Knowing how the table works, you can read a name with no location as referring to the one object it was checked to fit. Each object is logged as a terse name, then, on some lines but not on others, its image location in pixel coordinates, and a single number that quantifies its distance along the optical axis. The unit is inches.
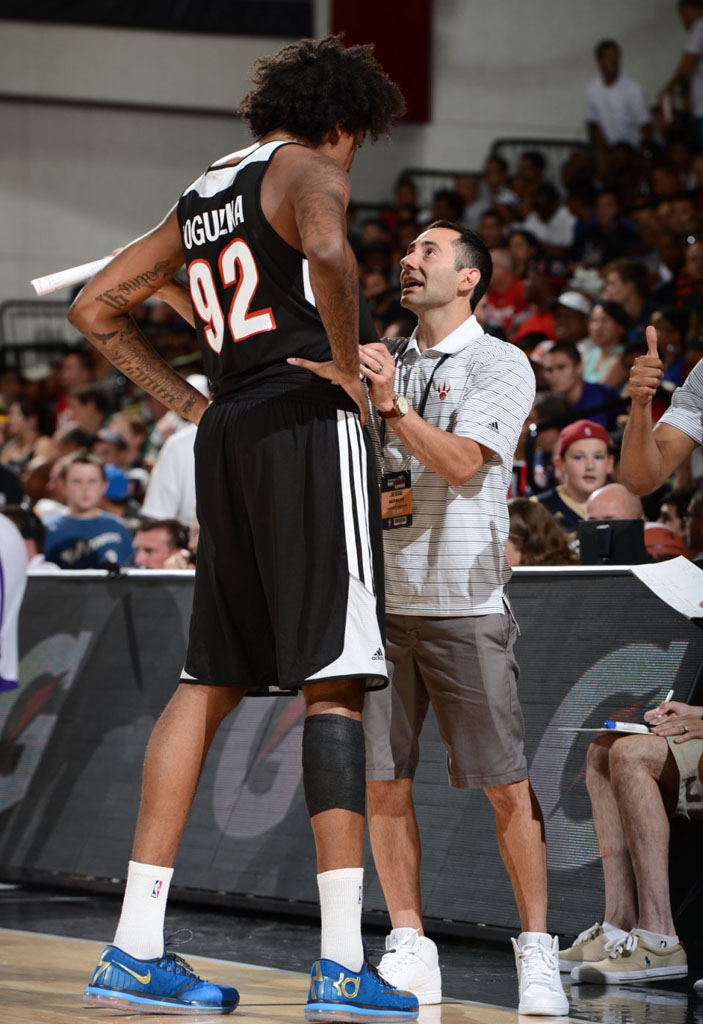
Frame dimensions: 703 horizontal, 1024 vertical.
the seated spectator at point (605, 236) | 1042.7
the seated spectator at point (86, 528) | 658.2
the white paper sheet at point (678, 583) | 315.6
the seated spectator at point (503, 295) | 976.3
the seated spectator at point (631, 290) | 810.8
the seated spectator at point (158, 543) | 604.1
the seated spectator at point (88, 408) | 961.5
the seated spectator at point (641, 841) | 336.5
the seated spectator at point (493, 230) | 1109.7
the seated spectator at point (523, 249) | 1038.4
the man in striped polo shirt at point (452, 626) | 307.7
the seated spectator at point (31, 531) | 614.5
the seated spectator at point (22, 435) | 1002.7
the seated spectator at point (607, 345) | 739.4
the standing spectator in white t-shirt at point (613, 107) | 1227.2
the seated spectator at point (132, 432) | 922.1
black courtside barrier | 375.2
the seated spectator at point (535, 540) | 465.4
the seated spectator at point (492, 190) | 1213.1
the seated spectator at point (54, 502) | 733.9
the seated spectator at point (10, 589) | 432.5
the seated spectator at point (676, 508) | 522.3
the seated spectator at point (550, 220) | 1147.9
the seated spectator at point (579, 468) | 554.3
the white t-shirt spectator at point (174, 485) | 679.1
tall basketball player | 263.7
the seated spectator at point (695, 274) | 726.1
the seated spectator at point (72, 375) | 1159.7
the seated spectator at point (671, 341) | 695.7
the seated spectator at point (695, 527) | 432.5
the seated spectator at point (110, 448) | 866.1
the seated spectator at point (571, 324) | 837.2
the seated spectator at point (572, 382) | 691.4
